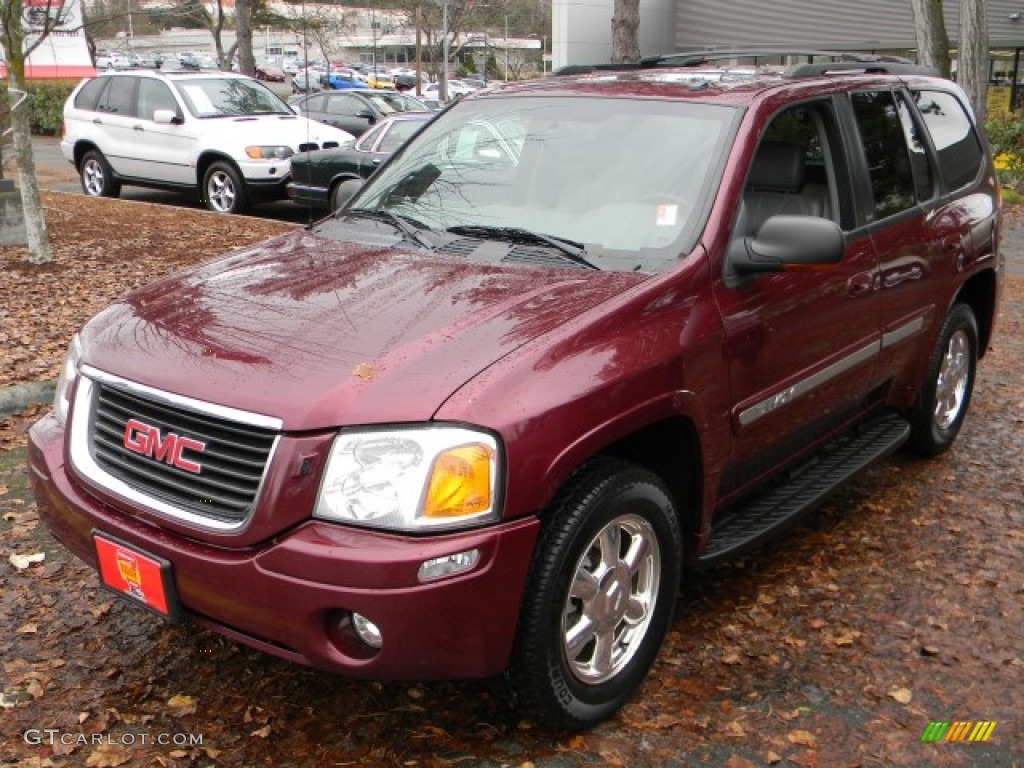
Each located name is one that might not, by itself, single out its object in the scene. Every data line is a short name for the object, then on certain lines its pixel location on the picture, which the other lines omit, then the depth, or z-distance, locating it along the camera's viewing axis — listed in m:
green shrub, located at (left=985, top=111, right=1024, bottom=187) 16.95
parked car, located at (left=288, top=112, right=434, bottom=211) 12.09
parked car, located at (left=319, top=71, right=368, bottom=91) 52.22
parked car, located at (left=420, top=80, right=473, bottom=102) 45.34
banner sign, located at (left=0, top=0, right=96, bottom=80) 32.40
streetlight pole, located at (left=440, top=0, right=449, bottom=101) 29.74
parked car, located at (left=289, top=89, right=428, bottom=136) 18.03
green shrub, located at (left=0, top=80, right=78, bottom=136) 28.55
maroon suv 2.62
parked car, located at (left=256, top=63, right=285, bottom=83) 60.16
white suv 12.77
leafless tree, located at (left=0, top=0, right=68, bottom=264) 8.55
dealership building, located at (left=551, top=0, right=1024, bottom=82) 31.19
